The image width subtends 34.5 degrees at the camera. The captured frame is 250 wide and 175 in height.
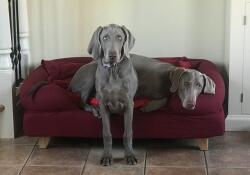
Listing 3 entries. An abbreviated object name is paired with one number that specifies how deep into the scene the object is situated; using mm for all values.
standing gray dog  2476
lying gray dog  2649
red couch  2698
